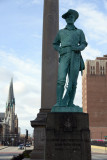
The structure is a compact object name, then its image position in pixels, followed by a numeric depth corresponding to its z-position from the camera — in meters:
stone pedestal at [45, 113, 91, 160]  8.60
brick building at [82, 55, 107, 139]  112.81
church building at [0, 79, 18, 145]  160.85
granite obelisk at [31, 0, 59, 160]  17.84
